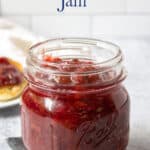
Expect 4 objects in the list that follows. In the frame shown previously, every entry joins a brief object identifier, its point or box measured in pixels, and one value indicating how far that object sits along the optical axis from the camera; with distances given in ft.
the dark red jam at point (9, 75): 1.77
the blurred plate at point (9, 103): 1.65
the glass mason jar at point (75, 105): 1.23
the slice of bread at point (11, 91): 1.69
